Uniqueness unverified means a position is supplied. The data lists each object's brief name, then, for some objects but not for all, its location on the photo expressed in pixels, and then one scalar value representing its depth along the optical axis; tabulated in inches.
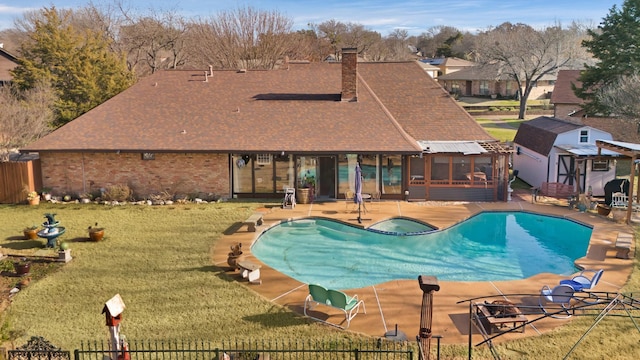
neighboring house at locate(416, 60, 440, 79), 3474.4
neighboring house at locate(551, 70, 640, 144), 1316.4
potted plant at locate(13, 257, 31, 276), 608.1
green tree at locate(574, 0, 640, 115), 1400.1
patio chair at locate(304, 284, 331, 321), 496.4
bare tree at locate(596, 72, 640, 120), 1215.5
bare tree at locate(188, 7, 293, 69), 2193.7
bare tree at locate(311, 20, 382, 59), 3292.3
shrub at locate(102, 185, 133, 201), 949.8
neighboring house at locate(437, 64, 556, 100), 3058.6
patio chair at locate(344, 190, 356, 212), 928.3
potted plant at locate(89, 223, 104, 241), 728.3
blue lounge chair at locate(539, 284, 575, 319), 510.0
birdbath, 693.9
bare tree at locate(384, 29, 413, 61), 3757.4
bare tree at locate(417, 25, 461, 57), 5305.1
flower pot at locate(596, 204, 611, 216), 866.1
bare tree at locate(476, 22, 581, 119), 2362.2
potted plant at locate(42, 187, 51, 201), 960.9
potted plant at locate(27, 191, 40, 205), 935.0
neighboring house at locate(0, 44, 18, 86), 1951.3
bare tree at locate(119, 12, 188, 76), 2276.1
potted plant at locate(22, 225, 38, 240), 735.7
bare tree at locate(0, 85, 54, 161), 1047.6
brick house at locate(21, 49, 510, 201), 951.0
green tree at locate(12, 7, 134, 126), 1203.9
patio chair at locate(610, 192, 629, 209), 890.7
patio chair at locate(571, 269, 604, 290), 539.5
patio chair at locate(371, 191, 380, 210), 972.6
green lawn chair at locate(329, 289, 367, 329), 483.8
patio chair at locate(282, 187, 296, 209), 923.7
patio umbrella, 844.6
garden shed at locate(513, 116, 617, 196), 982.4
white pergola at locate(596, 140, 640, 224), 796.0
